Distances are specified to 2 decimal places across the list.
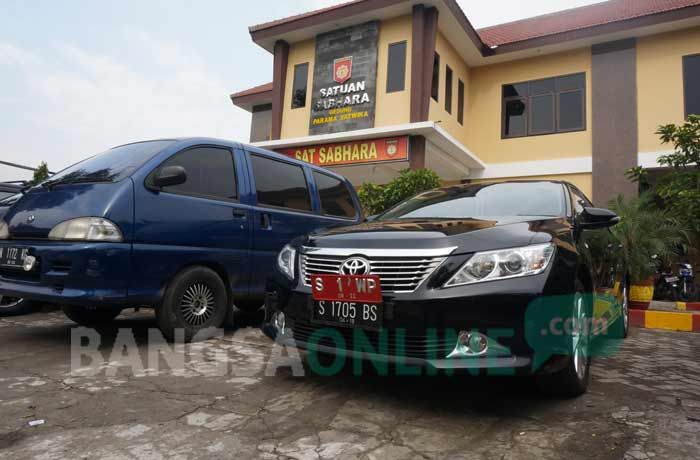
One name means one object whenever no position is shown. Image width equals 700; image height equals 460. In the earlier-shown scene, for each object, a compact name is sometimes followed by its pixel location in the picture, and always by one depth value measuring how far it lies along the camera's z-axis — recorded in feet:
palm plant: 22.39
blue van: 10.69
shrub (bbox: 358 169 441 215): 28.91
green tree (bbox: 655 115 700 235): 26.03
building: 37.91
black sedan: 7.48
